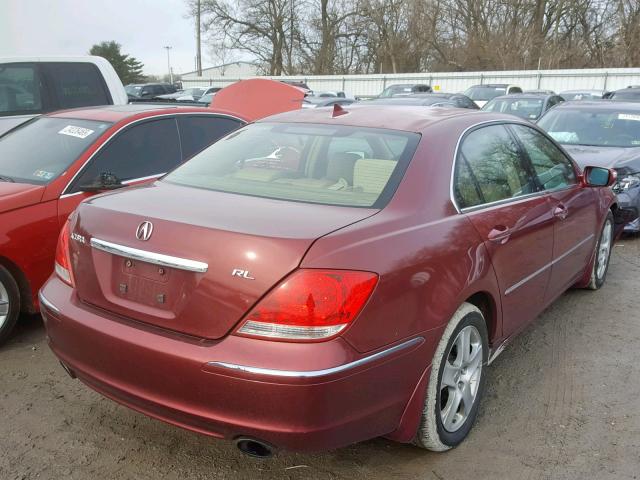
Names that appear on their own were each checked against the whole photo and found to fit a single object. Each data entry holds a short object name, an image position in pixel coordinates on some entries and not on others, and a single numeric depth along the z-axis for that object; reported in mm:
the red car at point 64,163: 3775
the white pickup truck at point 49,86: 6703
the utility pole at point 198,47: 45812
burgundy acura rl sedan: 2096
